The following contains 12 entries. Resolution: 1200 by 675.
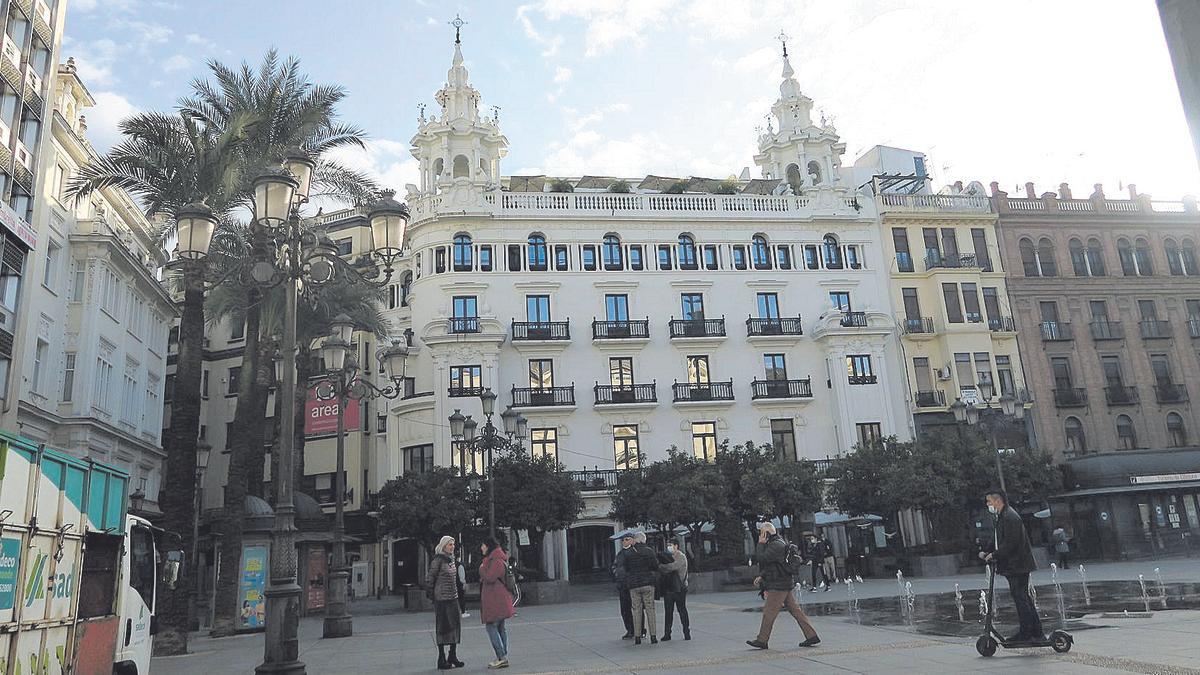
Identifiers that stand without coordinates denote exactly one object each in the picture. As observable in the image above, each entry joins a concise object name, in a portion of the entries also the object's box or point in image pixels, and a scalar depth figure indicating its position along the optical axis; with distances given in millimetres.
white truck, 7148
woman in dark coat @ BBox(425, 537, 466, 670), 10906
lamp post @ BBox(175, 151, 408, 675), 9164
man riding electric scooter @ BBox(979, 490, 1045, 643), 8906
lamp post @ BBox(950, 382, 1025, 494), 24438
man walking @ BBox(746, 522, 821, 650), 10758
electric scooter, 8664
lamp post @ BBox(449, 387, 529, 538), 20875
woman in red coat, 10586
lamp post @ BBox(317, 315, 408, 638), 17047
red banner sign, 39250
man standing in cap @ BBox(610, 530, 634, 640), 12375
